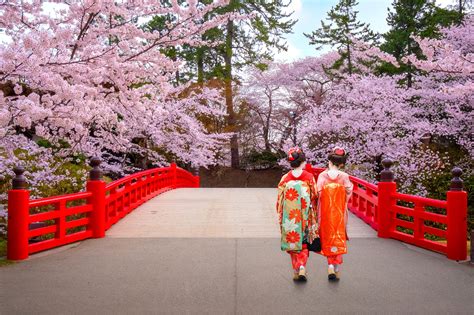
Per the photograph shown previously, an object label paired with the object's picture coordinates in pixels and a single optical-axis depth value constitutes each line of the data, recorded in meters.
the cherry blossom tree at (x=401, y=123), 18.78
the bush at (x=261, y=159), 33.72
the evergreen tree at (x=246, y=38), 30.25
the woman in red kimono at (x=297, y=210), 5.77
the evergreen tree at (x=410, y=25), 23.90
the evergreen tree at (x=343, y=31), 28.09
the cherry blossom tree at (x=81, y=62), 5.96
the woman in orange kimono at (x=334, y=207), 5.93
